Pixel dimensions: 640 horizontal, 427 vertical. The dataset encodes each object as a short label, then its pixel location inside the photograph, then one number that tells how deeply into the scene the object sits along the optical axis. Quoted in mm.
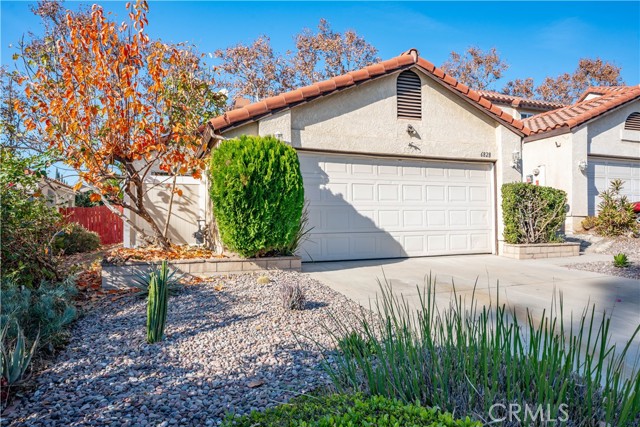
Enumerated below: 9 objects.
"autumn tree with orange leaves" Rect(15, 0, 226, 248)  6602
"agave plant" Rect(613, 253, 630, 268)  7156
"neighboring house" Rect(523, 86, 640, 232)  12438
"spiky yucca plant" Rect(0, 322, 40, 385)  2561
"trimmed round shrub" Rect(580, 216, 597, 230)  11848
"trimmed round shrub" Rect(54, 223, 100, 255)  10927
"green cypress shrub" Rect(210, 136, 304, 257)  6387
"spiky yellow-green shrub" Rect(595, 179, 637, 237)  11008
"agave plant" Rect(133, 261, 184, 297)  4957
